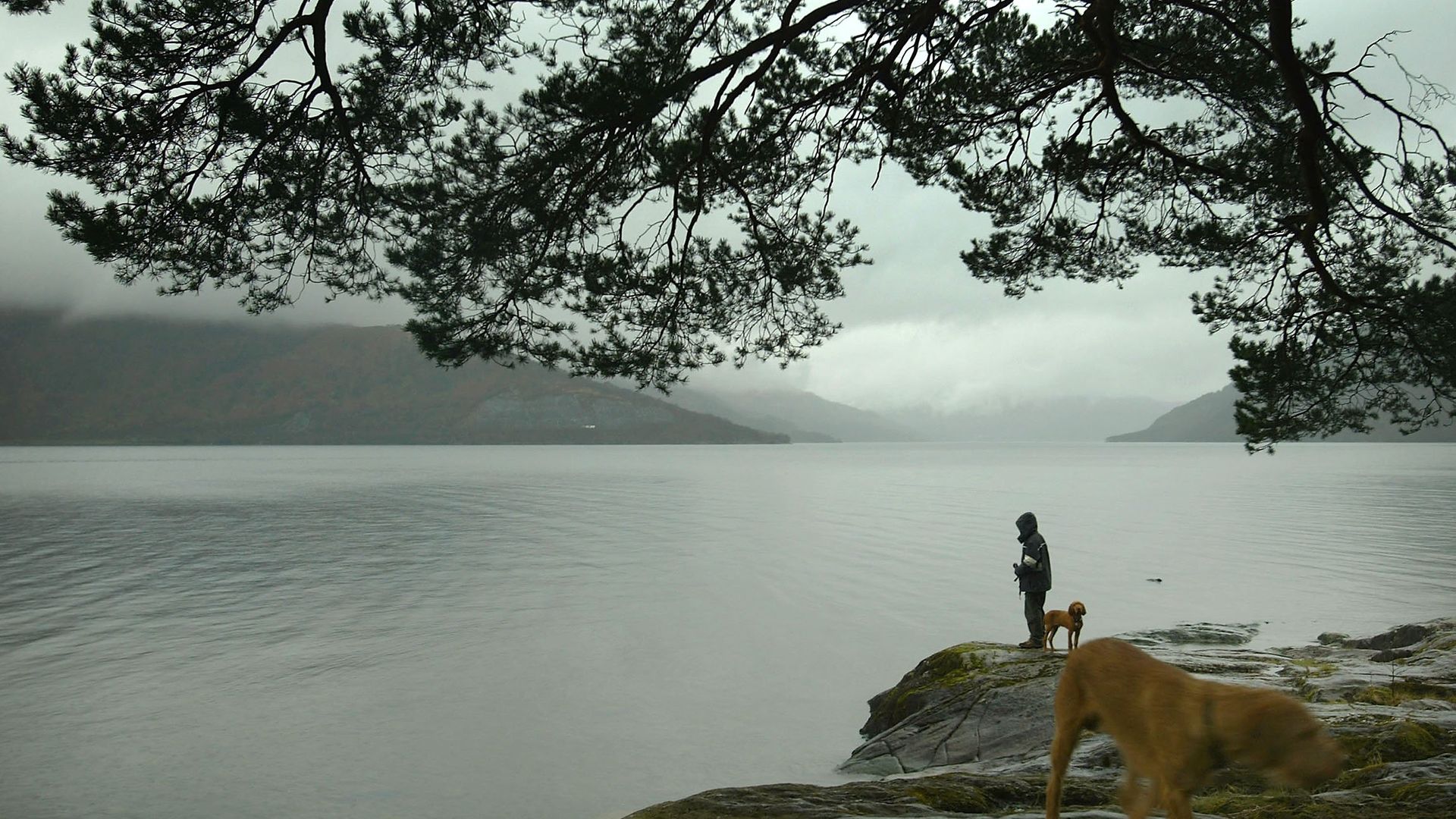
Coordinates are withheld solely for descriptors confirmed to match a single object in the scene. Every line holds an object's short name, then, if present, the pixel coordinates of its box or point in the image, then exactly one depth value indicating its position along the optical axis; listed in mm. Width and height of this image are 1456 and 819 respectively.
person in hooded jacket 10445
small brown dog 10516
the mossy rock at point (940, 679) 9508
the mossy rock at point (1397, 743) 5125
